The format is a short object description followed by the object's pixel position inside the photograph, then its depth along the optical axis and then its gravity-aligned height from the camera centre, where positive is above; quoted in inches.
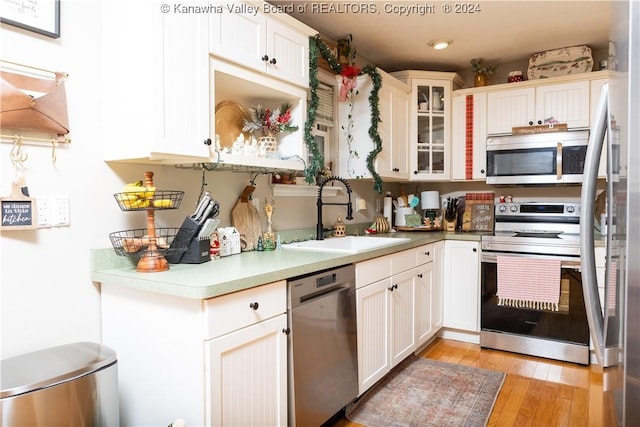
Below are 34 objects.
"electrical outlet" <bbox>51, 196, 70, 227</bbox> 60.9 -1.1
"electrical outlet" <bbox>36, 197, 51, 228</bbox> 59.1 -1.1
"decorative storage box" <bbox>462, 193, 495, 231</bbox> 143.5 -4.7
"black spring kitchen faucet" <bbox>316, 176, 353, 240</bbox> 108.9 -5.1
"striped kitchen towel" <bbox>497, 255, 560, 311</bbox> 114.0 -23.4
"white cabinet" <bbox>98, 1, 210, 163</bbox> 60.4 +18.1
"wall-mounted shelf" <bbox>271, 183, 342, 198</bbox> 101.7 +3.1
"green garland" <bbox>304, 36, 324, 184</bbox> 88.8 +18.2
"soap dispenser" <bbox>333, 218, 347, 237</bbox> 118.0 -7.9
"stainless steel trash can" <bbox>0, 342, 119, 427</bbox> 45.3 -21.5
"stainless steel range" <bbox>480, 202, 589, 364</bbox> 113.6 -26.6
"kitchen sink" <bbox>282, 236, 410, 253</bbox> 92.0 -10.5
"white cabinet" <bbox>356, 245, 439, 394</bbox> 88.4 -26.5
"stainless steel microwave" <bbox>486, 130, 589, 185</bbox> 123.6 +13.2
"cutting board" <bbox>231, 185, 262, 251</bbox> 88.7 -3.9
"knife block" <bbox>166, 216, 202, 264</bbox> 70.4 -5.9
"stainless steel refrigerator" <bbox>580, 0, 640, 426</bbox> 30.9 -1.8
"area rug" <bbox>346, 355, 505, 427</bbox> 86.2 -45.3
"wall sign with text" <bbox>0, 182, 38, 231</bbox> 55.9 -1.0
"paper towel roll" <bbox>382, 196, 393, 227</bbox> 146.7 -2.3
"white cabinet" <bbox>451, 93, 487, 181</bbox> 140.3 +21.8
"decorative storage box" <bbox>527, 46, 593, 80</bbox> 127.5 +43.7
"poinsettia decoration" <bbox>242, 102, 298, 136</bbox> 86.0 +16.9
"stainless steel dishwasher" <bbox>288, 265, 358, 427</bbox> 68.6 -25.9
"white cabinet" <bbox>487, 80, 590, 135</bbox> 125.6 +30.1
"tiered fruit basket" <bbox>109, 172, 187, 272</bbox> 63.2 -5.6
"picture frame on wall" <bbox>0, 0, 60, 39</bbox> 55.8 +26.4
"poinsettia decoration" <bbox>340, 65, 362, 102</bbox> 109.3 +32.9
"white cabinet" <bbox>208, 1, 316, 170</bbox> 70.5 +24.5
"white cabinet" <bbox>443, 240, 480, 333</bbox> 128.6 -26.8
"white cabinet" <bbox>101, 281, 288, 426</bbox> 54.7 -22.0
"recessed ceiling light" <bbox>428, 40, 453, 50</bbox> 123.5 +47.8
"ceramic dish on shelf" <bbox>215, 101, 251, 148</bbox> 83.6 +17.0
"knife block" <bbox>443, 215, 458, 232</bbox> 143.3 -8.3
